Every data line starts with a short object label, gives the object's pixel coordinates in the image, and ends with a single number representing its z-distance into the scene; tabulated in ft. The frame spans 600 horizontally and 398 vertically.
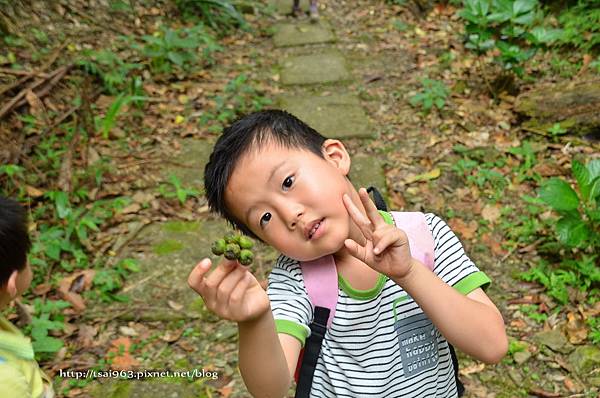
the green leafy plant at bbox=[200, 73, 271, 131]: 17.98
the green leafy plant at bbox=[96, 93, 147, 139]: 16.10
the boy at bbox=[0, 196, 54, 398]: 6.47
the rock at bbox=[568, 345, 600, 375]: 9.97
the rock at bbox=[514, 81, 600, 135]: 15.43
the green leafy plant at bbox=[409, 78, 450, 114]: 17.74
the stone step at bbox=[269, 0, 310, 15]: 27.55
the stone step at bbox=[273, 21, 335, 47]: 23.81
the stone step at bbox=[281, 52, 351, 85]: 20.27
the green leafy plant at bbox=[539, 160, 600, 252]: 11.21
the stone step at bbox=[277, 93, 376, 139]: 17.12
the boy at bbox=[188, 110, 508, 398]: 4.83
